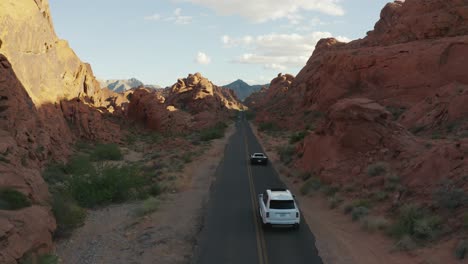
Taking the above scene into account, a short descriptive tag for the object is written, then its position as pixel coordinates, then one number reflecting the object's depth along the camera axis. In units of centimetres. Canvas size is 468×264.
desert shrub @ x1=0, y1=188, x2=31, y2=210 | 1279
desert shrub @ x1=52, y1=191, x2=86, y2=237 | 1617
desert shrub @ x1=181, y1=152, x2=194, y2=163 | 3775
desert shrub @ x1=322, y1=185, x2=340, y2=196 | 2305
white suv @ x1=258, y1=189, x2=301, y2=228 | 1650
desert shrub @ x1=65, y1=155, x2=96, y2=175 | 3040
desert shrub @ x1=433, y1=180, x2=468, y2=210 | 1517
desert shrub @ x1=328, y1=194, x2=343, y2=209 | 2088
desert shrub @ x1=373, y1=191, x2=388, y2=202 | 1928
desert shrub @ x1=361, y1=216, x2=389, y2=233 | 1645
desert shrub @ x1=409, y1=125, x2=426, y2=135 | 3248
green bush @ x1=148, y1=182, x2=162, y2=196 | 2447
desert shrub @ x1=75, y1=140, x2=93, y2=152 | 4251
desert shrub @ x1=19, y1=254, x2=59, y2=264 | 1147
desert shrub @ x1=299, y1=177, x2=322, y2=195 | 2475
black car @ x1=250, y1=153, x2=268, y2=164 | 3641
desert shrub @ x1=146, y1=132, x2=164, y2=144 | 5878
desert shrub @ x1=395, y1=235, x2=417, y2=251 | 1395
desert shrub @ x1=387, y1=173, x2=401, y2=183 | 2008
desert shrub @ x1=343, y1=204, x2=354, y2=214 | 1947
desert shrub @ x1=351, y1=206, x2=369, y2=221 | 1818
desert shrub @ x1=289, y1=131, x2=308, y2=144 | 4483
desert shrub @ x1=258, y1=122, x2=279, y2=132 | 7574
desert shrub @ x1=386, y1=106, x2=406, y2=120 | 4492
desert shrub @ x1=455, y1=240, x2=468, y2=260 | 1207
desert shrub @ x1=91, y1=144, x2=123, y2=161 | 4044
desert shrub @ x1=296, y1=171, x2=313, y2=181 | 2819
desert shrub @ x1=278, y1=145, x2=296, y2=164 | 3635
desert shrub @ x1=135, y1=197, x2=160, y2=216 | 1978
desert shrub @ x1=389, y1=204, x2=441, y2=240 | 1438
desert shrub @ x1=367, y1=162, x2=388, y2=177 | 2197
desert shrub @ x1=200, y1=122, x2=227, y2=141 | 6196
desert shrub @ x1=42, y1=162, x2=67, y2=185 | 2683
